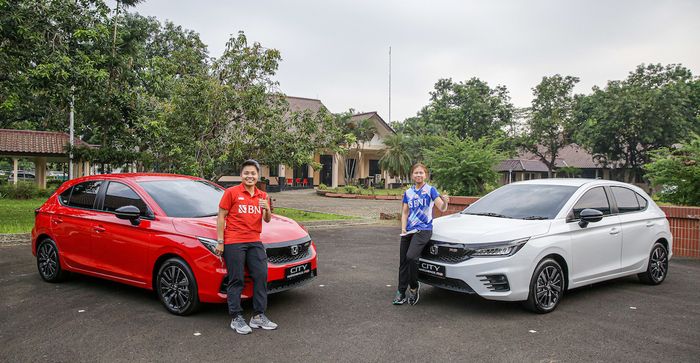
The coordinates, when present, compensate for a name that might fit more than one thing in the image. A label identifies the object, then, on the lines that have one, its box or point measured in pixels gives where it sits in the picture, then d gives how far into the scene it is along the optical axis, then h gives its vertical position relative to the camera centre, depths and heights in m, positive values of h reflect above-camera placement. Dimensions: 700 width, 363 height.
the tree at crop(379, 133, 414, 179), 37.86 +1.80
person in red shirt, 5.02 -0.70
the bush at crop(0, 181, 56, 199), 23.89 -0.84
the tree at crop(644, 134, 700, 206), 11.03 +0.25
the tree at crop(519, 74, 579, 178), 37.00 +5.37
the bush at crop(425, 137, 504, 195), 13.70 +0.43
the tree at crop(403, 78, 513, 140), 40.50 +5.82
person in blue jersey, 5.85 -0.54
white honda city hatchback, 5.48 -0.71
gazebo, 26.50 +1.51
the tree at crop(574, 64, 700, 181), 32.69 +4.74
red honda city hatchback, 5.39 -0.75
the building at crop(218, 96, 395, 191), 39.28 +0.88
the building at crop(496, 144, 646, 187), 48.33 +1.69
